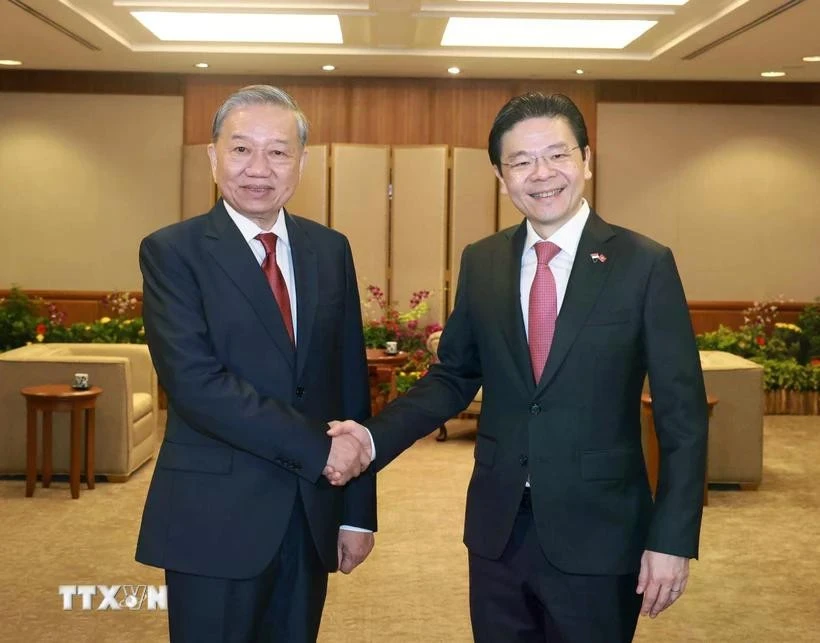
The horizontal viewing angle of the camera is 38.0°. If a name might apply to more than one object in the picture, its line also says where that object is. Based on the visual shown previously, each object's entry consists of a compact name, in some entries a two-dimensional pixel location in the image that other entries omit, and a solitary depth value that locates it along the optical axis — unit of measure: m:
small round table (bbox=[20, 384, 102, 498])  7.12
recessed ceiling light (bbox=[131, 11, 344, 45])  9.02
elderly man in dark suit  2.54
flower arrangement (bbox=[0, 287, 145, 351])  10.31
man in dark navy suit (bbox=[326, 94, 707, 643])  2.52
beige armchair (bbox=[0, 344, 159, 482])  7.50
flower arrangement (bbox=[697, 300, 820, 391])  10.65
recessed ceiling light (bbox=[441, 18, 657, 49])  9.10
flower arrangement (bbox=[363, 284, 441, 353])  10.69
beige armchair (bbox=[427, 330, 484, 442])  9.11
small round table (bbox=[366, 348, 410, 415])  9.38
